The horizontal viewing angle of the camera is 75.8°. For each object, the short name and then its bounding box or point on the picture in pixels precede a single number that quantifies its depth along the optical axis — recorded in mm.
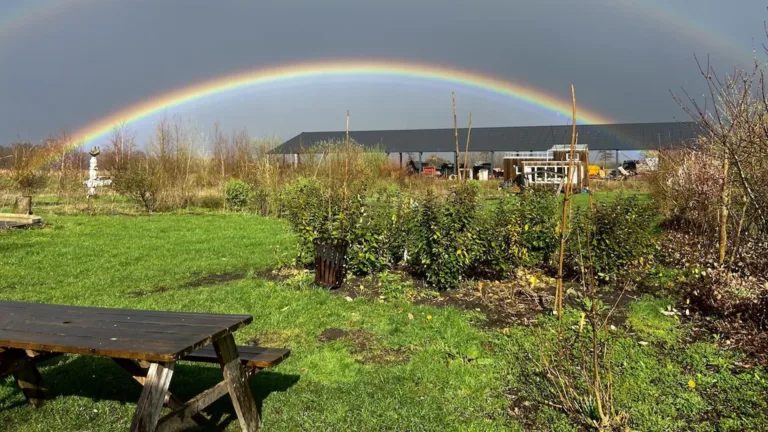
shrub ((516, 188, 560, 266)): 6520
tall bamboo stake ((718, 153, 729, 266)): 5863
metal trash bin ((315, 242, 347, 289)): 6273
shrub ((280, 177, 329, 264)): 6812
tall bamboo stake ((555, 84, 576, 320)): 4242
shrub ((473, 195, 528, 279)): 6211
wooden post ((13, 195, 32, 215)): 13180
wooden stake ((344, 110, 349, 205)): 6977
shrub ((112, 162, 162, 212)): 16672
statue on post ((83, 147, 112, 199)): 19130
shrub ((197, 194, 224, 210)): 19156
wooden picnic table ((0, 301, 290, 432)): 2318
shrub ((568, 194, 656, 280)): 5977
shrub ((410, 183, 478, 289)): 5852
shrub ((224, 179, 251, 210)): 18141
